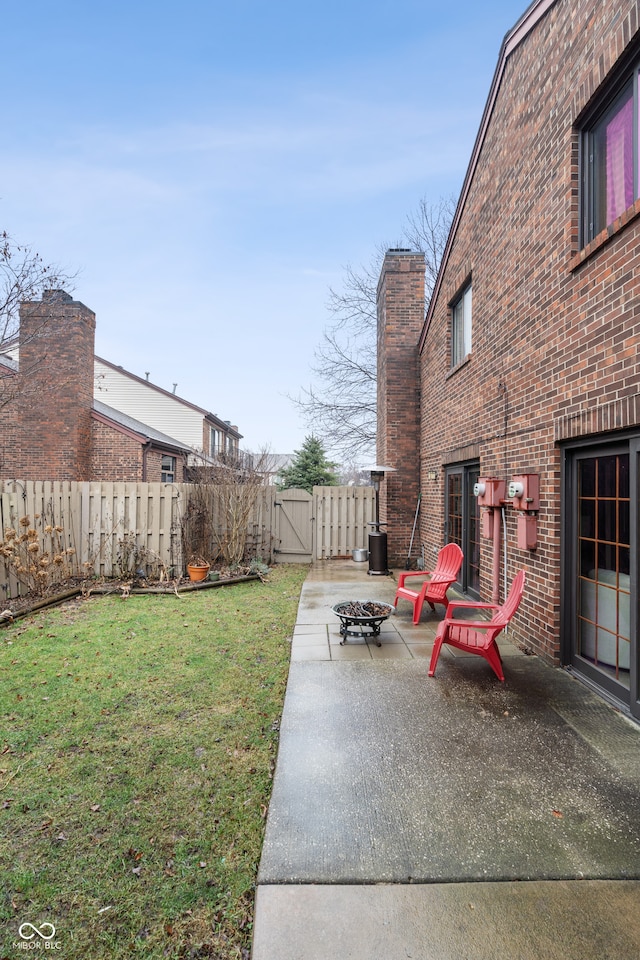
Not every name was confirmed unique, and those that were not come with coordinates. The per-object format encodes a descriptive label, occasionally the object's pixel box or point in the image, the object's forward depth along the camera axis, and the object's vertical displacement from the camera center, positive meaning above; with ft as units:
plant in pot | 27.25 -4.58
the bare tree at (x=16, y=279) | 25.54 +12.32
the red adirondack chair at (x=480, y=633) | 12.99 -4.16
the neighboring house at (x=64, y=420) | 45.65 +7.46
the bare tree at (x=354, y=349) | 62.69 +19.38
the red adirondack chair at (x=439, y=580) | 19.03 -3.77
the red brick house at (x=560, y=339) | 11.19 +4.78
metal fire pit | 16.39 -4.39
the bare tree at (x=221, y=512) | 30.86 -1.34
